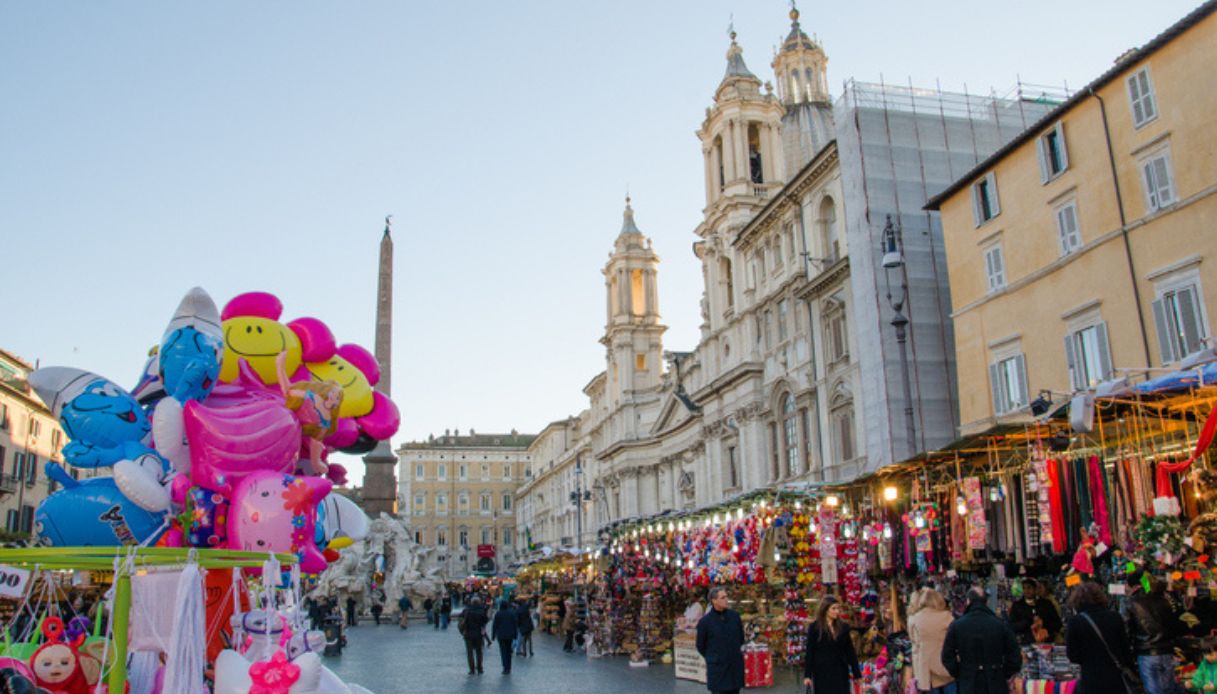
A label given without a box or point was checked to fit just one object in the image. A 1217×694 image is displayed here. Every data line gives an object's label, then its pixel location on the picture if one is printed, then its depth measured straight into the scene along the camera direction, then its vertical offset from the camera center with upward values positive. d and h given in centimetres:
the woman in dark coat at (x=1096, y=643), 813 -62
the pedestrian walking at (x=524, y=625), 2325 -86
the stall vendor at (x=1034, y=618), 1118 -55
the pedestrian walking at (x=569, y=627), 2512 -104
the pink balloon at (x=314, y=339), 943 +238
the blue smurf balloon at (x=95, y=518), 734 +62
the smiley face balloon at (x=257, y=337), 851 +221
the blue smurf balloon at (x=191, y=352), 754 +183
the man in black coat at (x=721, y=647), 940 -62
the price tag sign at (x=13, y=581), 585 +15
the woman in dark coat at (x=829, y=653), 908 -69
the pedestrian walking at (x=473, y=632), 1905 -79
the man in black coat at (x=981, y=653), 843 -69
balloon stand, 571 +23
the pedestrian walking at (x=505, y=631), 1881 -78
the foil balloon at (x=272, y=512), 745 +62
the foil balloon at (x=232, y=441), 756 +118
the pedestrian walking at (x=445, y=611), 3672 -74
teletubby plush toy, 593 -35
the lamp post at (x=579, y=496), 4809 +431
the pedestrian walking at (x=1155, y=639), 899 -67
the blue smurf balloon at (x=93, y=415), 741 +138
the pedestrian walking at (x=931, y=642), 950 -65
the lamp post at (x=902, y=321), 2250 +553
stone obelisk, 3791 +529
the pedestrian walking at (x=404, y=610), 3566 -62
